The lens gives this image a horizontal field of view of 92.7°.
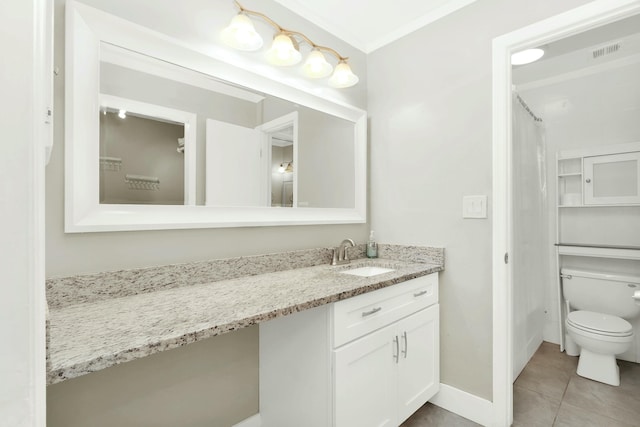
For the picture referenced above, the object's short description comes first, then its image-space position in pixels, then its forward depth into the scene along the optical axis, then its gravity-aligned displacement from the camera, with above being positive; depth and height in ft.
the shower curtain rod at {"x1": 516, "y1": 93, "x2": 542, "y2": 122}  7.35 +2.68
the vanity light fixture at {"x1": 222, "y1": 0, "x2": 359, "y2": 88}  4.67 +2.88
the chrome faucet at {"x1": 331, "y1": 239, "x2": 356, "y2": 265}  6.27 -0.80
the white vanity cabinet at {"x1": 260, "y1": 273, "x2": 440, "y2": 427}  3.96 -2.14
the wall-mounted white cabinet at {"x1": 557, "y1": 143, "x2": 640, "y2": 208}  7.82 +1.01
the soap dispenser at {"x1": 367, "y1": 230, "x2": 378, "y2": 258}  6.99 -0.76
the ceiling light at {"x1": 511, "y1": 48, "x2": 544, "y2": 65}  7.24 +3.83
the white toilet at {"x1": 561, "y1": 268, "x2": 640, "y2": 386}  6.65 -2.52
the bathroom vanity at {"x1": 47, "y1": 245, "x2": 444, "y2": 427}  2.74 -1.09
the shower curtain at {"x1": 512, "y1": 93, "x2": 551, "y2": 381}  7.02 -0.51
